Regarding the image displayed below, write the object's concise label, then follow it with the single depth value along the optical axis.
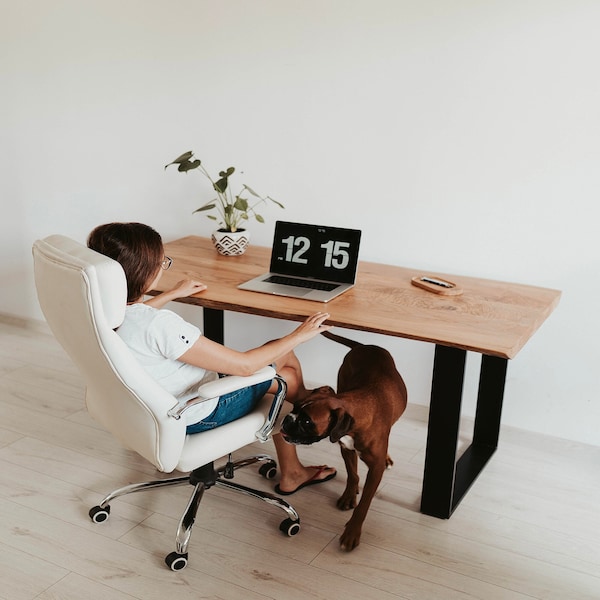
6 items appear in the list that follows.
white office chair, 1.89
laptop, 2.67
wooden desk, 2.30
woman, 2.07
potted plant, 2.95
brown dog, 2.19
